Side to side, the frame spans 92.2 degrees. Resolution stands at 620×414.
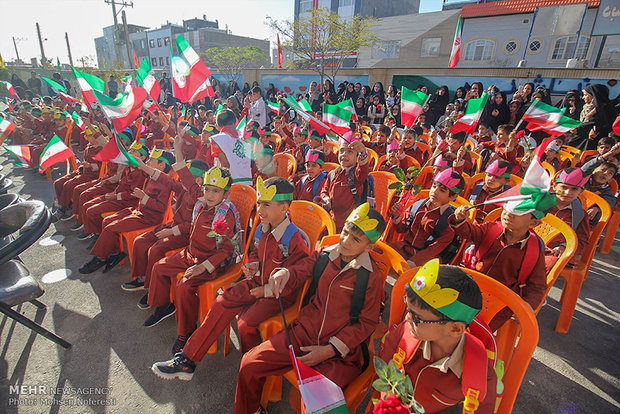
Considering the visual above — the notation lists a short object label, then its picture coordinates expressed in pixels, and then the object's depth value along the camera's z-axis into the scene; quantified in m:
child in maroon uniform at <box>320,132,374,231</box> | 3.89
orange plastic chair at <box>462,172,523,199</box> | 4.14
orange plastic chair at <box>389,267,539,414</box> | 1.59
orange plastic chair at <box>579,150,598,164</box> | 5.53
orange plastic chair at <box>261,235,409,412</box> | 1.85
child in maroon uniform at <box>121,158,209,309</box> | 3.25
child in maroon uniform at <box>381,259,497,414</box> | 1.32
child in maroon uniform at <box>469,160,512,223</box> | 3.23
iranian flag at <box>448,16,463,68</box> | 11.51
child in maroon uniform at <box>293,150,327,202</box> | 4.18
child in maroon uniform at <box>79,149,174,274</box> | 3.62
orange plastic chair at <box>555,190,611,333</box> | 2.87
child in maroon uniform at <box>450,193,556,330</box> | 2.10
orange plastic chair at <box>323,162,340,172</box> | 4.48
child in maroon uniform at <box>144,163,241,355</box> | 2.64
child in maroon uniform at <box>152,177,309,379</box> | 2.30
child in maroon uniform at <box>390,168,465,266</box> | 2.74
